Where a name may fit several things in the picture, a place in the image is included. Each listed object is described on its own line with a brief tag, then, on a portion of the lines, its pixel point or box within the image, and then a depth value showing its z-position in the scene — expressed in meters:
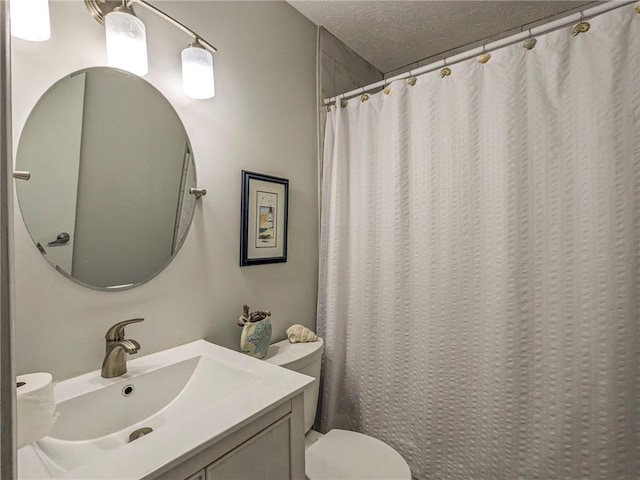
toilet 1.18
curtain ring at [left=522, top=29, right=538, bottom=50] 1.21
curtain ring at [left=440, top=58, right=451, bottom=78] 1.39
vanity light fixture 0.95
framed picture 1.42
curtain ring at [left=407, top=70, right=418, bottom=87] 1.48
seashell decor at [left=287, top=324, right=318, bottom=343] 1.53
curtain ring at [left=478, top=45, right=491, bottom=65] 1.30
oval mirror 0.90
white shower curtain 1.09
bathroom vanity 0.64
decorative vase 1.28
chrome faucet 0.92
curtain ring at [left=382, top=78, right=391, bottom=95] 1.56
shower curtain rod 1.09
